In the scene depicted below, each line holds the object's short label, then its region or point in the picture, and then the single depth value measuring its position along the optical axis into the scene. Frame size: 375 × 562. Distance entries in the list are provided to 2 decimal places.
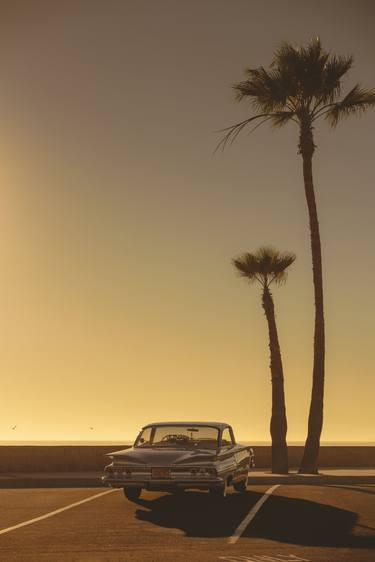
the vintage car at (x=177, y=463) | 16.19
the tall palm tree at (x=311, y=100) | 30.23
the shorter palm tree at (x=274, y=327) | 30.41
